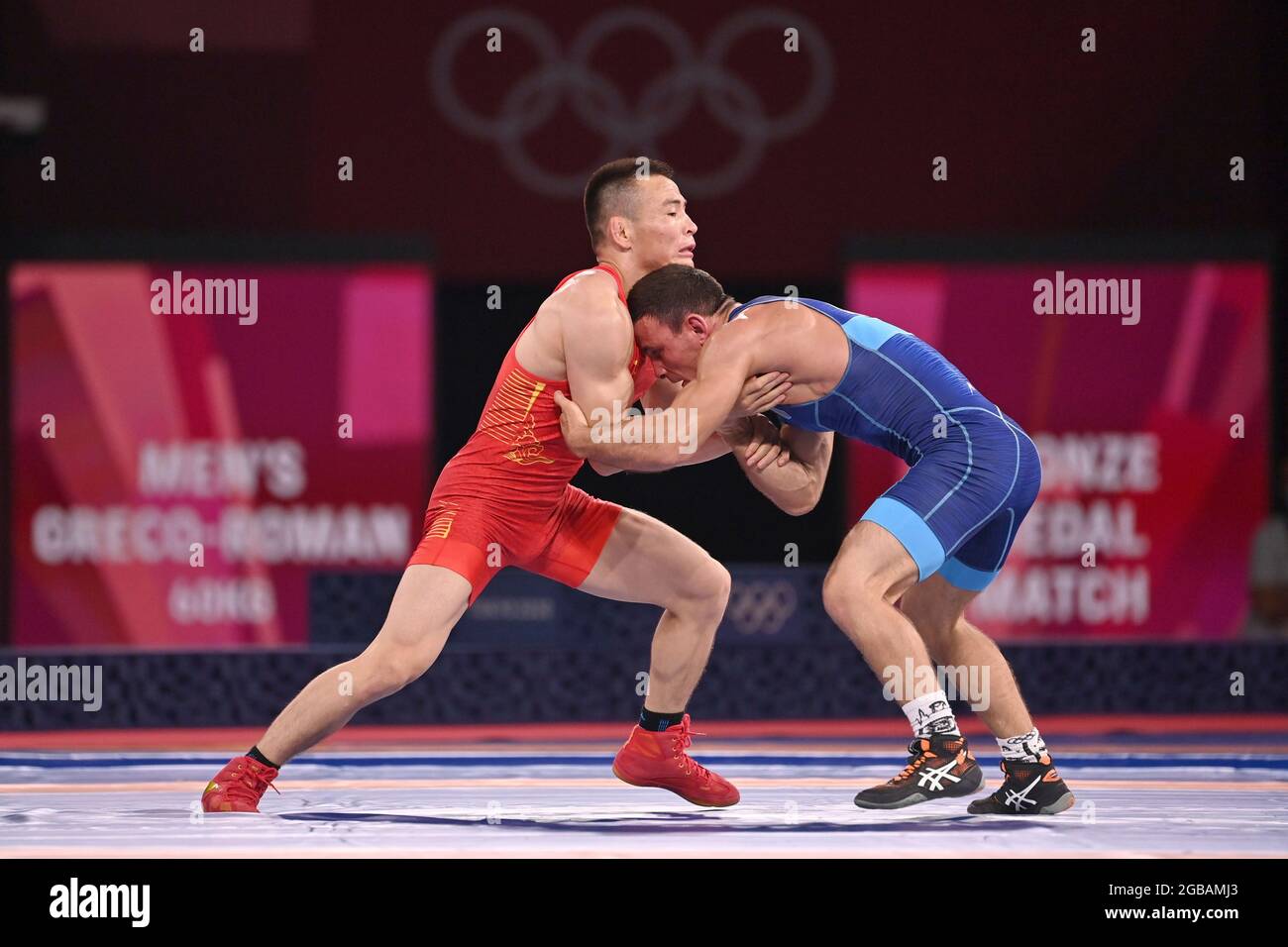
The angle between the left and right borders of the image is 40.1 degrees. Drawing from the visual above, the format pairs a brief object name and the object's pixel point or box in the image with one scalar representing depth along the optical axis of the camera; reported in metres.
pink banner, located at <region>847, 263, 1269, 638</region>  8.31
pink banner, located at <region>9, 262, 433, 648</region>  8.30
